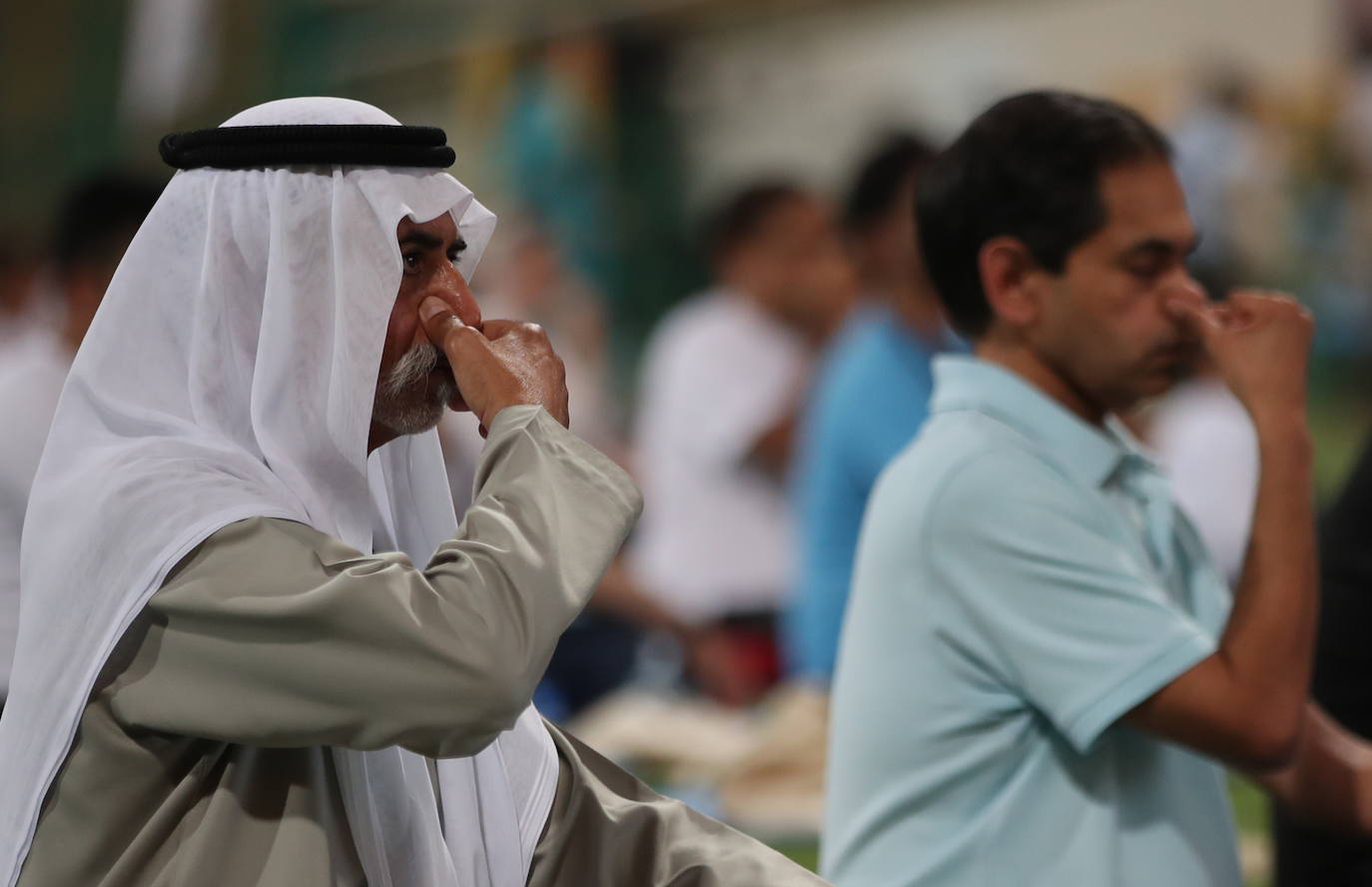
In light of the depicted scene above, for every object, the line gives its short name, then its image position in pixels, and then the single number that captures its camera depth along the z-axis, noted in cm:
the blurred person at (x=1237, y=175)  2655
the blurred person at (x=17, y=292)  1956
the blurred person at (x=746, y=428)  1290
